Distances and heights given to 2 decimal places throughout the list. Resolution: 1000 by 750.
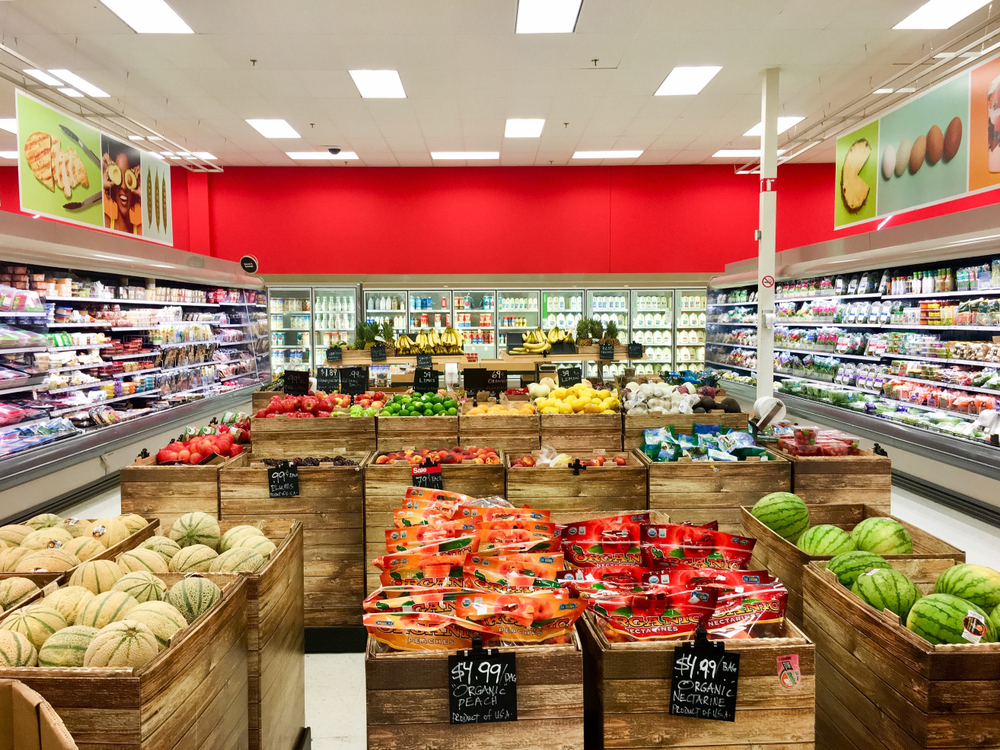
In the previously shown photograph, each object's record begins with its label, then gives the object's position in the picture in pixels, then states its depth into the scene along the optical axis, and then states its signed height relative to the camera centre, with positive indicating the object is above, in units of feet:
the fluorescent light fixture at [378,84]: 22.77 +9.41
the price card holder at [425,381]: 15.01 -1.05
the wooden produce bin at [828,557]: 6.56 -2.42
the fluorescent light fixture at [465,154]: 33.86 +9.75
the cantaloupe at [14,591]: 5.43 -2.21
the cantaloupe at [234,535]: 7.12 -2.23
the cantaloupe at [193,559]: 6.44 -2.26
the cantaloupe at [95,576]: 5.72 -2.16
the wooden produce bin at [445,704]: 4.75 -2.76
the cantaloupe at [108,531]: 7.18 -2.22
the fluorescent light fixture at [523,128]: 28.73 +9.63
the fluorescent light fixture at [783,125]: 29.13 +9.82
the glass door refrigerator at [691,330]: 35.42 +0.28
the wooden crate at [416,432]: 12.47 -1.89
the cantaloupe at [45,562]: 6.14 -2.18
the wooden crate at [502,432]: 12.62 -1.90
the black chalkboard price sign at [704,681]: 4.77 -2.60
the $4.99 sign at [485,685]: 4.75 -2.62
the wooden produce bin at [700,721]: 4.81 -2.79
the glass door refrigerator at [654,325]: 35.06 +0.56
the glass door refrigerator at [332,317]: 34.71 +1.09
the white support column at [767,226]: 22.06 +3.80
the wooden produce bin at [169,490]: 10.54 -2.54
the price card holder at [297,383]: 15.72 -1.13
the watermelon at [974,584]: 5.54 -2.23
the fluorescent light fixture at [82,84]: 23.18 +9.65
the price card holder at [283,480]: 10.34 -2.32
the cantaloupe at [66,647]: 4.44 -2.18
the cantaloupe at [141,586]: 5.39 -2.12
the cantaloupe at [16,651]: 4.36 -2.17
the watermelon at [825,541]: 6.84 -2.26
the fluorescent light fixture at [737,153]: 33.68 +9.76
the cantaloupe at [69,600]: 5.10 -2.13
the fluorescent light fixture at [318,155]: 33.45 +9.66
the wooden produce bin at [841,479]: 10.54 -2.40
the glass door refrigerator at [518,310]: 34.68 +1.42
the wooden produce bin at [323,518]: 10.39 -3.02
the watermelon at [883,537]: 7.01 -2.28
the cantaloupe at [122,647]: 4.27 -2.11
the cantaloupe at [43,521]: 7.79 -2.26
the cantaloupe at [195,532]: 7.16 -2.20
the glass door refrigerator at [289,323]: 35.17 +0.80
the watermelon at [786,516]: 7.89 -2.27
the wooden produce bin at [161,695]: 3.95 -2.35
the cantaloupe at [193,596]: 5.24 -2.16
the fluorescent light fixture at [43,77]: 22.99 +9.72
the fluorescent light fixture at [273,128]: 28.30 +9.54
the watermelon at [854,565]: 6.02 -2.20
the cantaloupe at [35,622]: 4.70 -2.13
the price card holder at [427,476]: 10.36 -2.27
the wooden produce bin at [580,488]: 10.61 -2.55
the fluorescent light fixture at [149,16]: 17.57 +9.21
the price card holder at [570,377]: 16.89 -1.10
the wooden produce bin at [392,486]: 10.51 -2.52
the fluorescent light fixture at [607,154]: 33.78 +9.68
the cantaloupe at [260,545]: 6.67 -2.21
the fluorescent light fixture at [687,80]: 22.57 +9.40
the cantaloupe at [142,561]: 6.13 -2.18
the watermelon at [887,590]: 5.45 -2.23
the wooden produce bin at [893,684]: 4.56 -2.69
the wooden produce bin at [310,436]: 12.25 -1.92
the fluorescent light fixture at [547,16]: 17.66 +9.22
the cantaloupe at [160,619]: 4.66 -2.10
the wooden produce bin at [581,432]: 12.80 -1.94
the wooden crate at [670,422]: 12.96 -1.78
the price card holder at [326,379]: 16.52 -1.09
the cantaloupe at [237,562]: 6.23 -2.22
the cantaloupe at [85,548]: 6.67 -2.22
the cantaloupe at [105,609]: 4.92 -2.13
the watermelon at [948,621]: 4.91 -2.26
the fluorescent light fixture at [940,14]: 18.39 +9.53
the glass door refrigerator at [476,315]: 34.42 +1.15
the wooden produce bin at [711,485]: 10.62 -2.51
